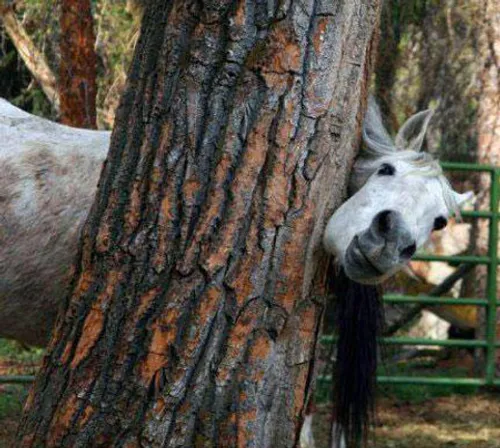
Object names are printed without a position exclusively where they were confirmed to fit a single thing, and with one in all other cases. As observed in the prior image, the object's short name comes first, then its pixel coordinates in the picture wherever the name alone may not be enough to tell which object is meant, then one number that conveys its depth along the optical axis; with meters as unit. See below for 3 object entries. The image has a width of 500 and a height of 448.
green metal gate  10.74
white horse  5.39
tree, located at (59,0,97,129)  11.73
